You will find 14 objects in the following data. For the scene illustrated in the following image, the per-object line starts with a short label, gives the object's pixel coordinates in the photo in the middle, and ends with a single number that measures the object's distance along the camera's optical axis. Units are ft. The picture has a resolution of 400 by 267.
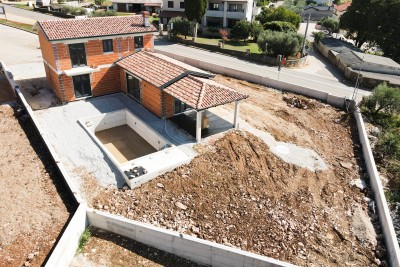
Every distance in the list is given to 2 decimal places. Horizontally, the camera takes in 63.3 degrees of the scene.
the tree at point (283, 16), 199.11
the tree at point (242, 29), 175.52
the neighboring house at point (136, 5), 254.33
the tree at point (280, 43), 139.44
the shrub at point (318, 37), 182.67
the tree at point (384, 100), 90.27
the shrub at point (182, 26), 172.35
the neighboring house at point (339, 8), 344.78
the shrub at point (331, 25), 225.11
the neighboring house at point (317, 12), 322.06
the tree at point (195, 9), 165.31
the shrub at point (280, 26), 176.76
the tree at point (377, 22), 142.31
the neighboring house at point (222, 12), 192.44
